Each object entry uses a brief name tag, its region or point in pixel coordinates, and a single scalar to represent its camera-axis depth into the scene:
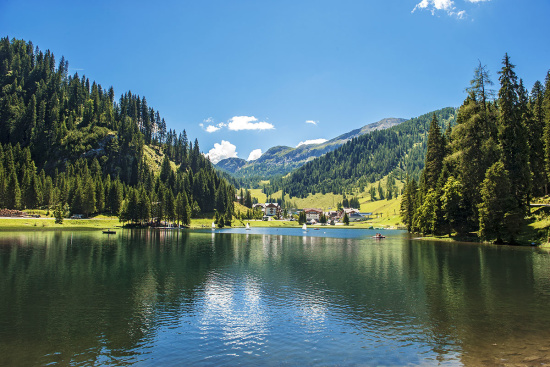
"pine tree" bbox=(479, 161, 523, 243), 70.00
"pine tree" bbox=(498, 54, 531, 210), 72.62
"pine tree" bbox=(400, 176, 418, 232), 127.19
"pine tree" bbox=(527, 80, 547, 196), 77.69
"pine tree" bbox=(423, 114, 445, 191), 102.12
